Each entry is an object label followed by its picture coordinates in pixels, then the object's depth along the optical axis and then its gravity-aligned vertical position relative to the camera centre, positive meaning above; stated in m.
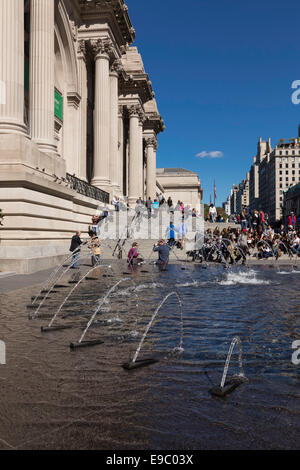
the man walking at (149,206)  36.79 +2.64
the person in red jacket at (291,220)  30.67 +1.11
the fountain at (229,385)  4.15 -1.59
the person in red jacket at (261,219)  32.26 +1.21
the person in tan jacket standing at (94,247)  20.22 -0.59
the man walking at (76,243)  19.06 -0.37
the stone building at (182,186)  83.62 +9.91
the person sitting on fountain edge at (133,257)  20.38 -1.11
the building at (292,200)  138.38 +12.05
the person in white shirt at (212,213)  41.51 +2.19
